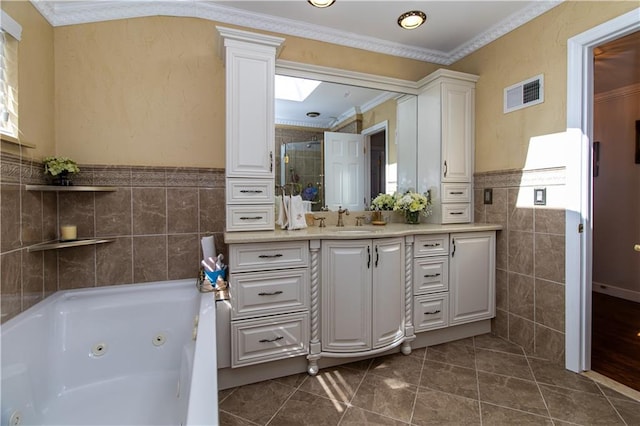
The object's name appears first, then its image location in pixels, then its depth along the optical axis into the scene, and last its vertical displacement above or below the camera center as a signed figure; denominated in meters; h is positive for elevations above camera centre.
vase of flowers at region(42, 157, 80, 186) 1.87 +0.25
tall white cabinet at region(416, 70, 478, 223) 2.71 +0.59
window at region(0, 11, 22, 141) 1.59 +0.68
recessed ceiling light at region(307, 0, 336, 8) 2.17 +1.42
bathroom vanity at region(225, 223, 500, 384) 1.93 -0.54
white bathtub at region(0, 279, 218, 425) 1.46 -0.79
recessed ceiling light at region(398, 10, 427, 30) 2.34 +1.44
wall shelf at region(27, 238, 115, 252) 1.77 -0.20
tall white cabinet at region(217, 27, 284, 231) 2.11 +0.56
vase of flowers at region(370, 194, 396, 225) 2.83 +0.04
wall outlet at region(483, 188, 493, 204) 2.68 +0.12
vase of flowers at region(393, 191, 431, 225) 2.70 +0.04
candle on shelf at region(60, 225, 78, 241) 1.95 -0.14
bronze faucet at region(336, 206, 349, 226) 2.74 -0.04
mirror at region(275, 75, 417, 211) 2.58 +0.60
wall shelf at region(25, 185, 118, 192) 1.72 +0.13
